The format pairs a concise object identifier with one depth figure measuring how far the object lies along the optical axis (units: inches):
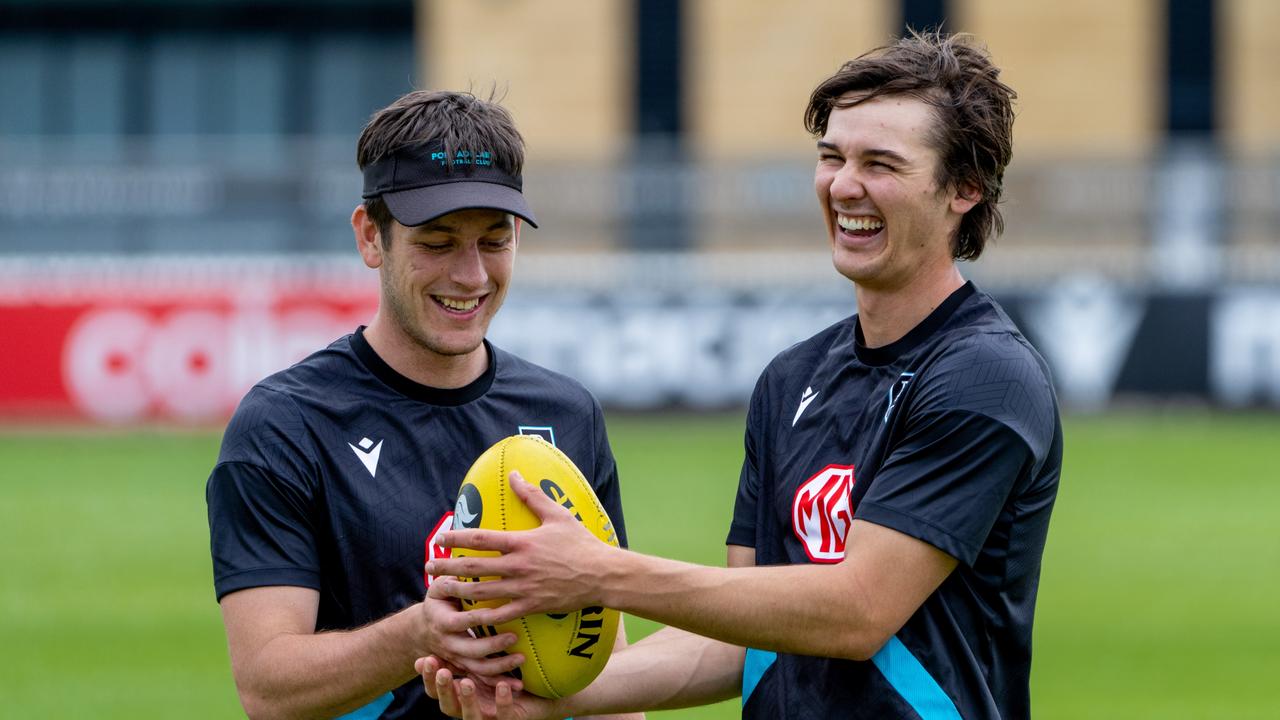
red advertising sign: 1699.1
